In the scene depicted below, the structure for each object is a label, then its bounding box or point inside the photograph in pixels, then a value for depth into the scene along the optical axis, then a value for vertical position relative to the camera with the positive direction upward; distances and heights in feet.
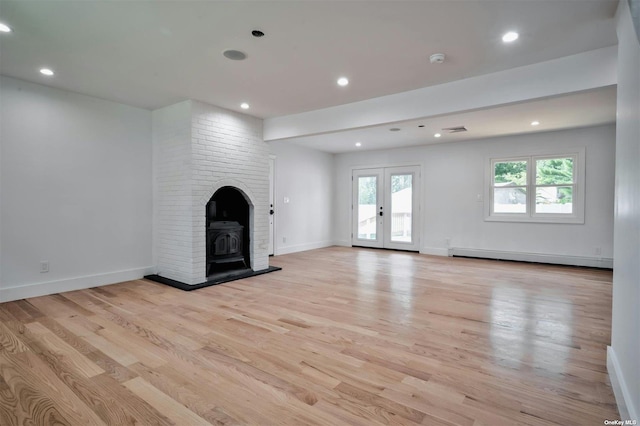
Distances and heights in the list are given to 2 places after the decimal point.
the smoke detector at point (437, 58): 9.97 +4.63
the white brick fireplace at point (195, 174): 14.92 +1.53
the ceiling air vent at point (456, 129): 18.76 +4.59
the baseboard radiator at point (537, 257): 18.94 -3.17
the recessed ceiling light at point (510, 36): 8.75 +4.68
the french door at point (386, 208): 25.41 -0.11
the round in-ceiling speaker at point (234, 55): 9.89 +4.69
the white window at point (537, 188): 19.63 +1.22
